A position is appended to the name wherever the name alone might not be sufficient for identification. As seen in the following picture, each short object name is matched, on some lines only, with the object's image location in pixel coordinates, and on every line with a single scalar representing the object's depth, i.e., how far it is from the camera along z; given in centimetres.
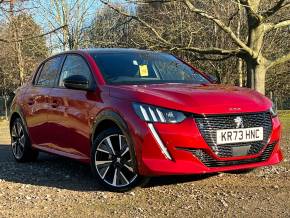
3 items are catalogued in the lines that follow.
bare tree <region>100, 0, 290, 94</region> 1070
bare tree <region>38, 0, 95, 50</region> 1871
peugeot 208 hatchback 374
